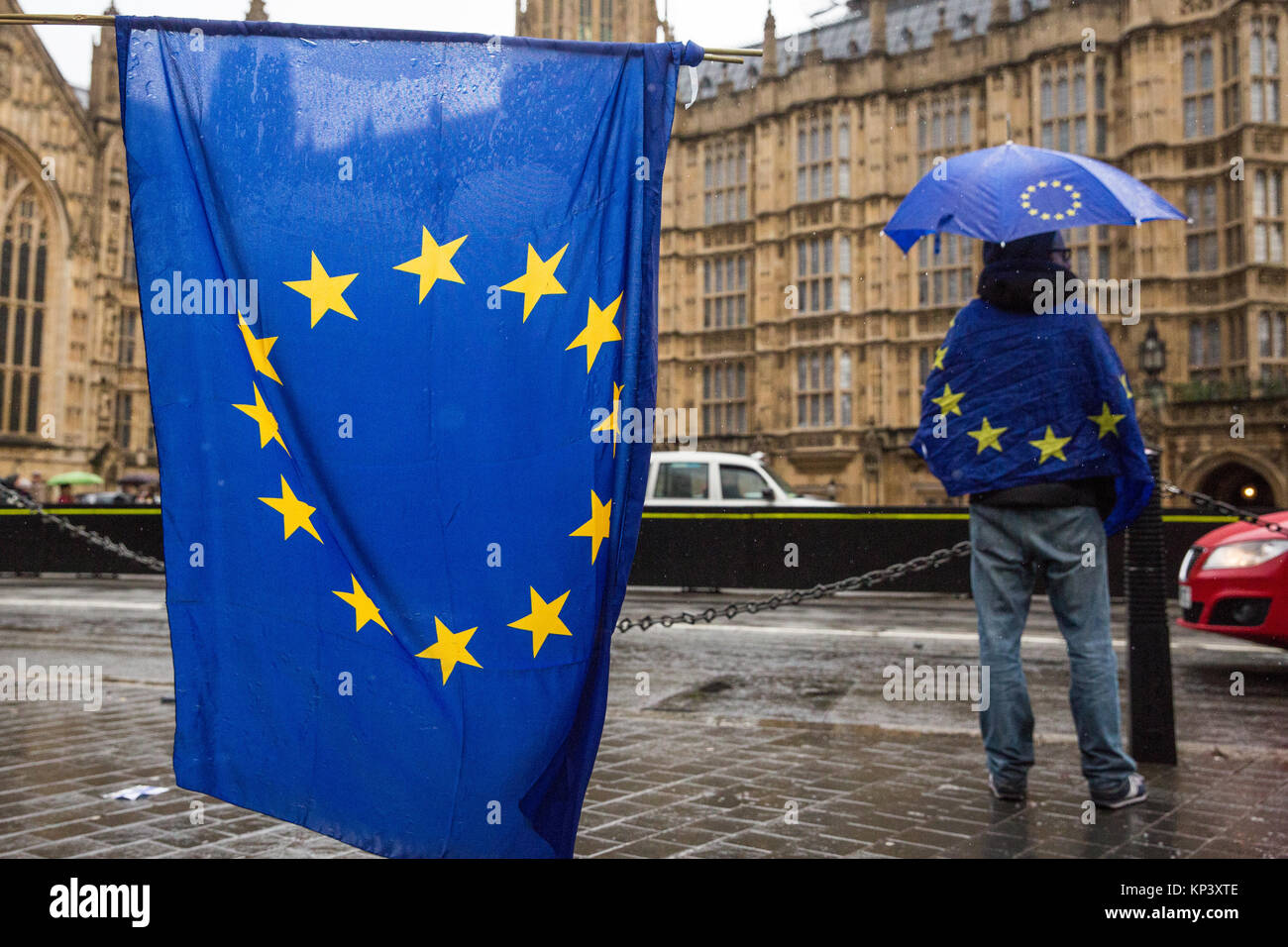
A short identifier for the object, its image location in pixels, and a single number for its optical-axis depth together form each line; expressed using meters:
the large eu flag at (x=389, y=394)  2.37
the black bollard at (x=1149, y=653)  4.32
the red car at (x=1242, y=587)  6.57
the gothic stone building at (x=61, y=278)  38.06
